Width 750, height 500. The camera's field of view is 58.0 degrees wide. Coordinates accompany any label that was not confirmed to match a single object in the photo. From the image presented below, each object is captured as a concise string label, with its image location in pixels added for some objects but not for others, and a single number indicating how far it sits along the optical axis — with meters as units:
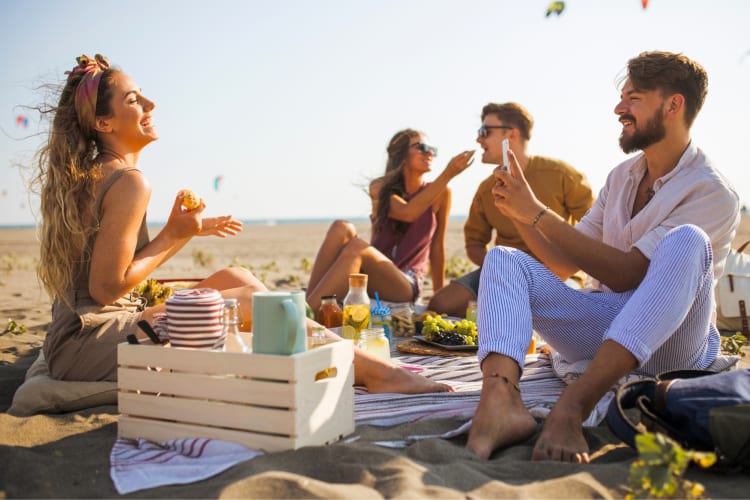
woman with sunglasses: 5.65
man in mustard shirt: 5.74
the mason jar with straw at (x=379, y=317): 4.52
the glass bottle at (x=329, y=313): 4.73
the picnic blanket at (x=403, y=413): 2.28
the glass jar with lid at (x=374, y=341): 3.83
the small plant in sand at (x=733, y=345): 4.31
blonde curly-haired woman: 3.08
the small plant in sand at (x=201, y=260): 13.11
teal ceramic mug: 2.30
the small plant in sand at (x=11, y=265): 11.20
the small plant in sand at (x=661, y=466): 1.82
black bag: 2.15
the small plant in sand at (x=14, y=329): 5.13
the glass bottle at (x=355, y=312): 4.09
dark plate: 4.25
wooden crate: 2.33
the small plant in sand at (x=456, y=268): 9.69
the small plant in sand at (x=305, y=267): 11.36
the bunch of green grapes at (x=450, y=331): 4.36
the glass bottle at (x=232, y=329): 2.50
